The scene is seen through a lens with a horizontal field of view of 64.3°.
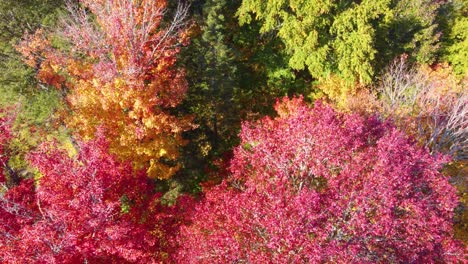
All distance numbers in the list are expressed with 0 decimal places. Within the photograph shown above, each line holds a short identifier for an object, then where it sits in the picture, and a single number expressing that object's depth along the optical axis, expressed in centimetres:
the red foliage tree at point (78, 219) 1080
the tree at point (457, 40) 2784
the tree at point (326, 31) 2161
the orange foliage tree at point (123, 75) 1688
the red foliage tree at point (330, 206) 1141
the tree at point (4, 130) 1637
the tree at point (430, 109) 1956
